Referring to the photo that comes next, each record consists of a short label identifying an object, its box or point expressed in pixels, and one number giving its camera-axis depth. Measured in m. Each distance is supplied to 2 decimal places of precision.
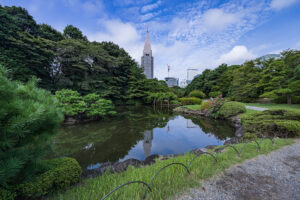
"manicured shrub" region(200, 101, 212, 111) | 8.82
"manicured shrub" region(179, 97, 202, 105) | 14.26
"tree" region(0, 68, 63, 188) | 0.93
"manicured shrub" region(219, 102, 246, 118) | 7.22
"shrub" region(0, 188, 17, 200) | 0.96
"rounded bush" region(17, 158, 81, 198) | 1.15
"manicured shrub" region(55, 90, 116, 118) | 6.00
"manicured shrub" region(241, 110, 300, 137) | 3.48
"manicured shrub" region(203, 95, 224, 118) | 8.17
